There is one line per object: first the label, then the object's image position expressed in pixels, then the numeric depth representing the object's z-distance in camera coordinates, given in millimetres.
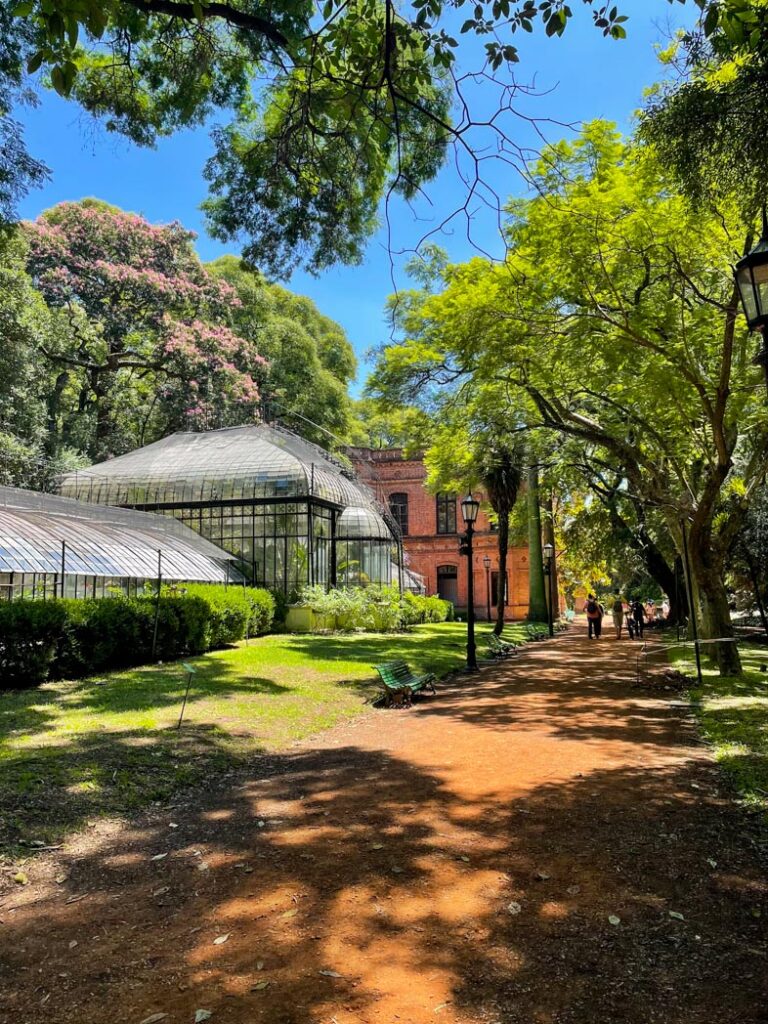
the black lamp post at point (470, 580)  15383
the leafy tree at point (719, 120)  5723
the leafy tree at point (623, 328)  10078
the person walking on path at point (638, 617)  24938
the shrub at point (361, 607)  22844
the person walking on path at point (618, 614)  26953
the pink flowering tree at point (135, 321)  29938
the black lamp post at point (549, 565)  29625
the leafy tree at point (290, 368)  36156
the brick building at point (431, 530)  44969
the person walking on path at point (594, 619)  25984
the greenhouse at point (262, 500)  23875
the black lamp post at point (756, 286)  4785
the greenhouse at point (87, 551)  14516
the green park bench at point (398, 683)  10922
